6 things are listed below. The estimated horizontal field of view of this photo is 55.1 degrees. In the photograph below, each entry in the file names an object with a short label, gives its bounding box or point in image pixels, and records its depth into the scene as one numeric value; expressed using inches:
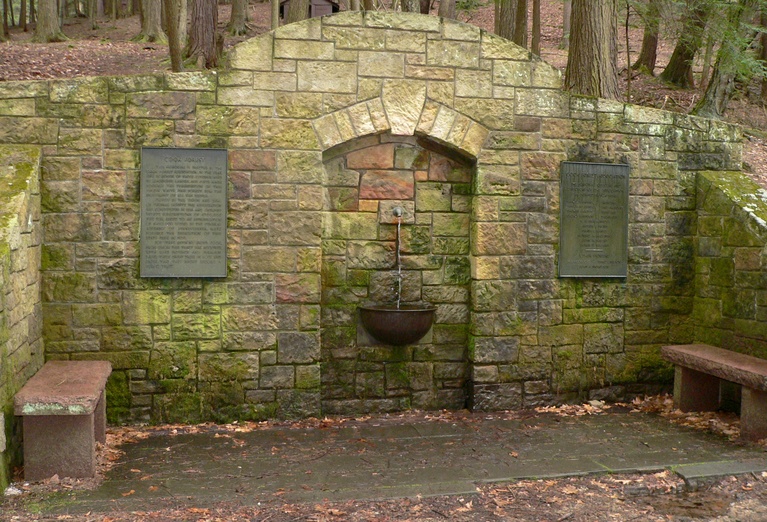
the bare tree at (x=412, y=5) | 512.8
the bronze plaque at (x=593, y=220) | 249.3
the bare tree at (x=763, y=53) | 544.1
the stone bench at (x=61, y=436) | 170.9
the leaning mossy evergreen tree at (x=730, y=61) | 397.7
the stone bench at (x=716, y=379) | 210.1
